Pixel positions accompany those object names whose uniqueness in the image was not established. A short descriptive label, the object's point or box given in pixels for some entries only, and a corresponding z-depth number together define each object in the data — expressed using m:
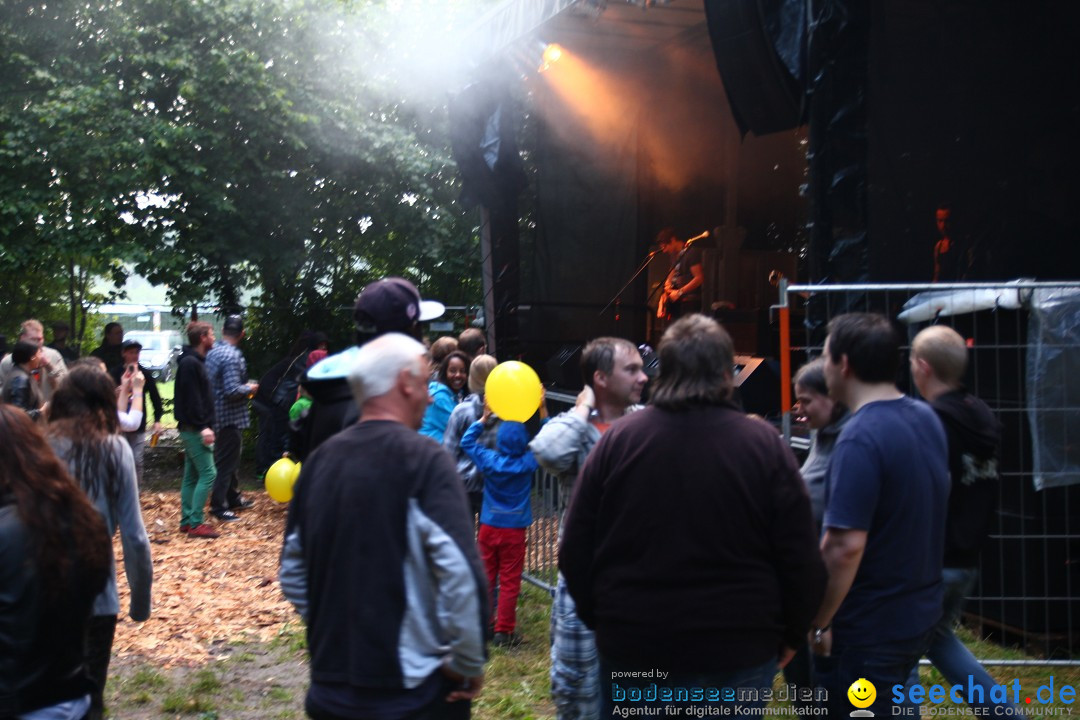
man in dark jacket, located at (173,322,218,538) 8.81
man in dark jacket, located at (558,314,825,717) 2.49
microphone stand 12.59
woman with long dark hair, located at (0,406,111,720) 2.61
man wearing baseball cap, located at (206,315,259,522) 9.32
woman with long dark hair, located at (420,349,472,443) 6.30
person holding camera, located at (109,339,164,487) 8.59
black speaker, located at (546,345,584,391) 11.11
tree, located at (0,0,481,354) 11.52
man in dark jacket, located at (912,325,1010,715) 3.58
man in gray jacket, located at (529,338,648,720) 3.35
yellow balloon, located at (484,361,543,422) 4.81
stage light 10.33
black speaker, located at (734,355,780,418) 8.99
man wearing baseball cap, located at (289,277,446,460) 3.26
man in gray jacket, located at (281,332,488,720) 2.46
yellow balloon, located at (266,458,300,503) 5.68
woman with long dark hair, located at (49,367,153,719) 3.77
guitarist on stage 12.13
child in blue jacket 5.56
